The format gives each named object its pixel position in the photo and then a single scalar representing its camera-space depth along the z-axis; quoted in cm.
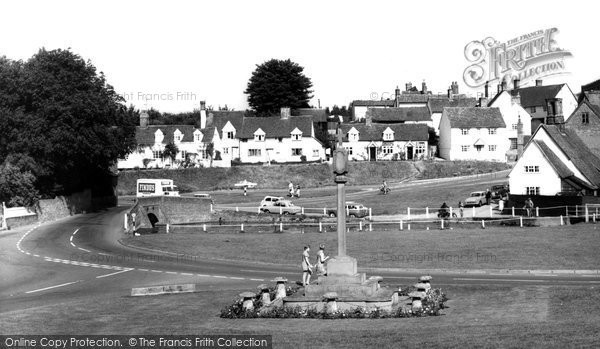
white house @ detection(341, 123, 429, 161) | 13112
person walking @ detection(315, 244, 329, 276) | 3591
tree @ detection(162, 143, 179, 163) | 13012
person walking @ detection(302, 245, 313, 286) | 3591
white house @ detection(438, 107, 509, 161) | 12900
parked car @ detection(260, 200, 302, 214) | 8031
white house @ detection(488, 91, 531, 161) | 13050
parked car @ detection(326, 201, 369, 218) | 7794
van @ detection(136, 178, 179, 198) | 9075
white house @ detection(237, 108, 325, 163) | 13075
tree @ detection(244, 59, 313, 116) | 15362
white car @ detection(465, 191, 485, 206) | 8281
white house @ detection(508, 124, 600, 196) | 7612
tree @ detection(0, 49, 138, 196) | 7812
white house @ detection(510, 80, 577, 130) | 14225
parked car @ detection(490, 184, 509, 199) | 8438
